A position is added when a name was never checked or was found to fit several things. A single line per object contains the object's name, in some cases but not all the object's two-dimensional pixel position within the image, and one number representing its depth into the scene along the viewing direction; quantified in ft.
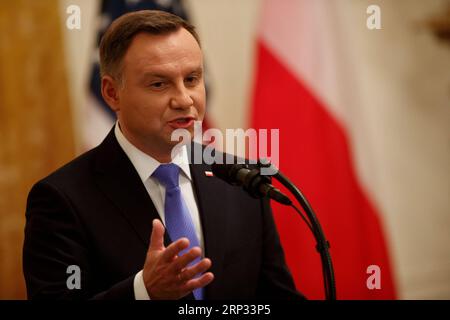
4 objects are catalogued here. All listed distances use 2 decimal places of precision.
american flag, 18.92
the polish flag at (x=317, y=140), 19.45
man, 16.59
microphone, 16.04
